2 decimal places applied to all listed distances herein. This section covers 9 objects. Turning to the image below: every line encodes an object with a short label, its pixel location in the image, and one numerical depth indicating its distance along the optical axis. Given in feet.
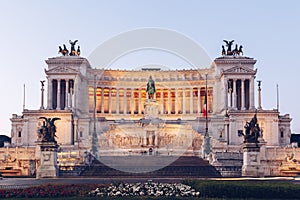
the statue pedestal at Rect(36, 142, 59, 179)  176.96
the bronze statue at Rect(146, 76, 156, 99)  356.18
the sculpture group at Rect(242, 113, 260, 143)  179.83
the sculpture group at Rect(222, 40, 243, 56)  376.62
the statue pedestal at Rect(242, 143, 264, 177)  179.32
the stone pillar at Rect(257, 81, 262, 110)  352.28
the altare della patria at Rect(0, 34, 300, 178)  193.98
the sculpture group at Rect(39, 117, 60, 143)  179.01
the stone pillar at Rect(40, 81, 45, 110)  365.92
